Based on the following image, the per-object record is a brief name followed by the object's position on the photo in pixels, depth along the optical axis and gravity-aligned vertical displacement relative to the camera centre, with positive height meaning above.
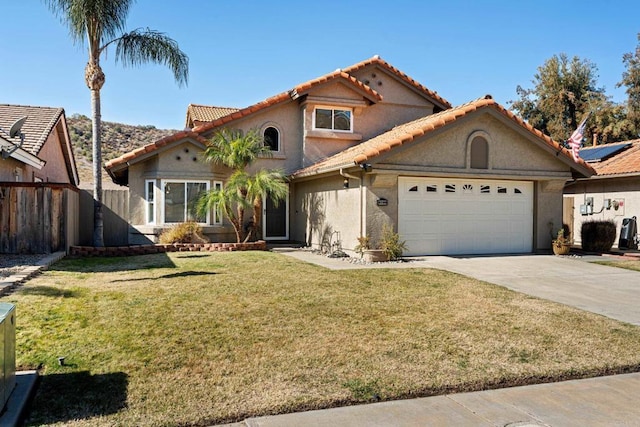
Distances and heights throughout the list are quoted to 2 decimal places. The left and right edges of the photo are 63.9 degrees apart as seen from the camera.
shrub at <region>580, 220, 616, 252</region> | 17.52 -0.69
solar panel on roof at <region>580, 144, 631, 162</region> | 22.30 +2.84
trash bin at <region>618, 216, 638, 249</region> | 19.20 -0.70
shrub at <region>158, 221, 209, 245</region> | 17.39 -0.73
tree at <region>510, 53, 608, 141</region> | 39.47 +9.50
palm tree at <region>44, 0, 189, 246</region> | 16.16 +5.61
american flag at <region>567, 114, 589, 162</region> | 18.66 +2.78
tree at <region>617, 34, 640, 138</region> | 33.00 +8.52
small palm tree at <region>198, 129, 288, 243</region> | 17.22 +1.01
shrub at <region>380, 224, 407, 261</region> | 14.77 -0.88
